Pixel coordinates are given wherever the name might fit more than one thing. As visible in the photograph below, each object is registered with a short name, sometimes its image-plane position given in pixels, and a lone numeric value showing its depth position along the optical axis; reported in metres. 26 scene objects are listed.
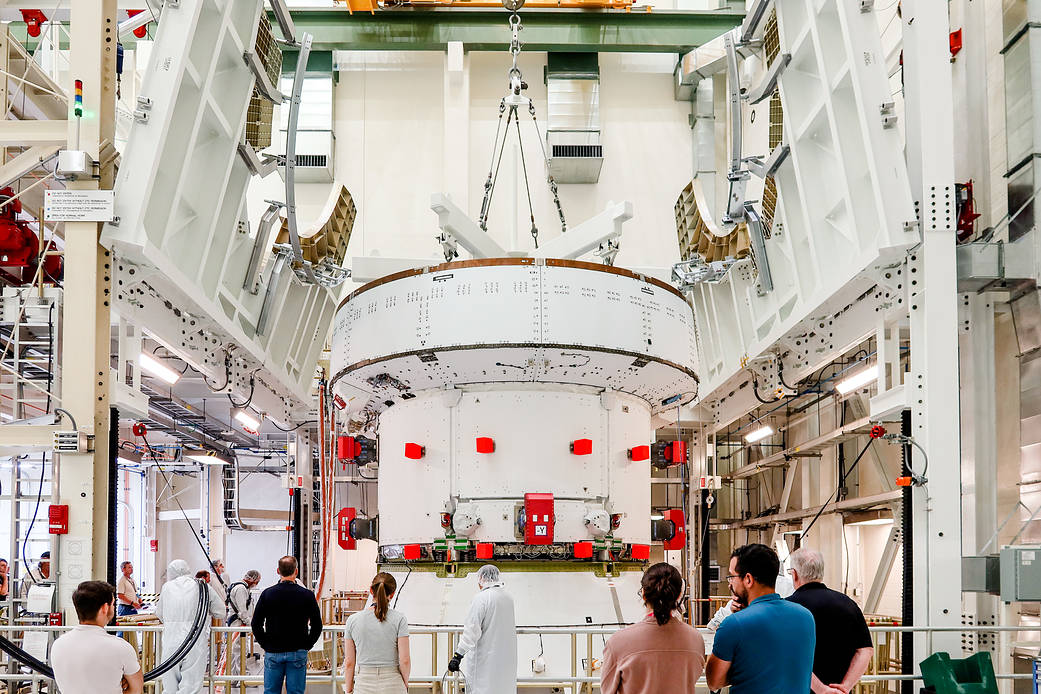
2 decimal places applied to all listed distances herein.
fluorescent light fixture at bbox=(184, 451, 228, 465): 22.88
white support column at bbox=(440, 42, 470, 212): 18.12
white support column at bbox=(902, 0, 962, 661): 7.61
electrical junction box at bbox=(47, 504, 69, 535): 7.80
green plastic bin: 6.79
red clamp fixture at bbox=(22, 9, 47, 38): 10.69
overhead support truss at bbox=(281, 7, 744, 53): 18.31
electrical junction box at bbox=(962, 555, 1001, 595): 7.66
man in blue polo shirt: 3.98
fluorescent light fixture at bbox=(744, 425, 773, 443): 16.66
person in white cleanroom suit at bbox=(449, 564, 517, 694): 6.25
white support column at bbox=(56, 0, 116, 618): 7.88
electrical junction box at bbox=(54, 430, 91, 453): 7.77
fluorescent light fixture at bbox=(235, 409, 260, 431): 15.17
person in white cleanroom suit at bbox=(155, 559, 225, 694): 8.09
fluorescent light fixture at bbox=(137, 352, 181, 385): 11.80
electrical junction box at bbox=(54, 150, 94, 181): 8.08
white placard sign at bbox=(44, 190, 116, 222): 8.03
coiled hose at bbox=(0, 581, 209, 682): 7.02
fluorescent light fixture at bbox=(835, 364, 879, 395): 10.89
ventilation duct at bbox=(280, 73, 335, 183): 18.02
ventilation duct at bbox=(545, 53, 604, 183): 17.91
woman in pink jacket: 4.09
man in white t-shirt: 4.38
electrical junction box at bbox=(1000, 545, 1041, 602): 6.98
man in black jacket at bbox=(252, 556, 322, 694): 7.14
